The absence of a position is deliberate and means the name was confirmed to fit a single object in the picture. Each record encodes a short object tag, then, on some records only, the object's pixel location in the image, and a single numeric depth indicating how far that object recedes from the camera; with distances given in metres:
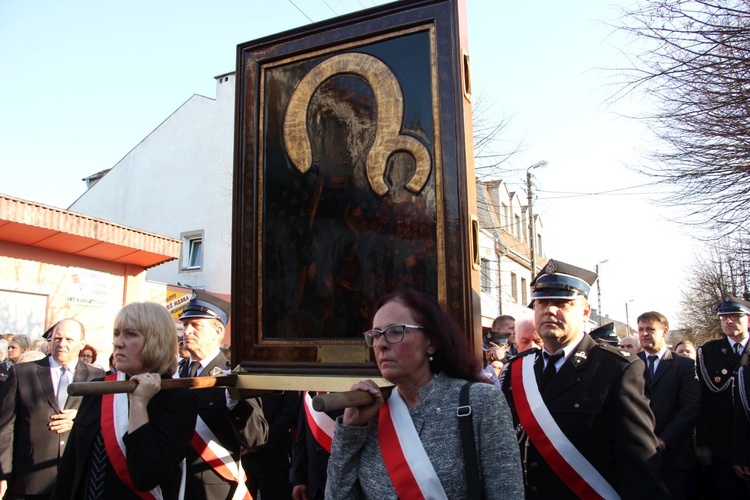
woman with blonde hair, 2.39
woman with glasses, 1.84
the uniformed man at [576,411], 2.69
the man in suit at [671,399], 5.64
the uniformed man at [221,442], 3.35
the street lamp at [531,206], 18.82
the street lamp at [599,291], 36.06
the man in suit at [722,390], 5.74
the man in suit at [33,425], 4.45
